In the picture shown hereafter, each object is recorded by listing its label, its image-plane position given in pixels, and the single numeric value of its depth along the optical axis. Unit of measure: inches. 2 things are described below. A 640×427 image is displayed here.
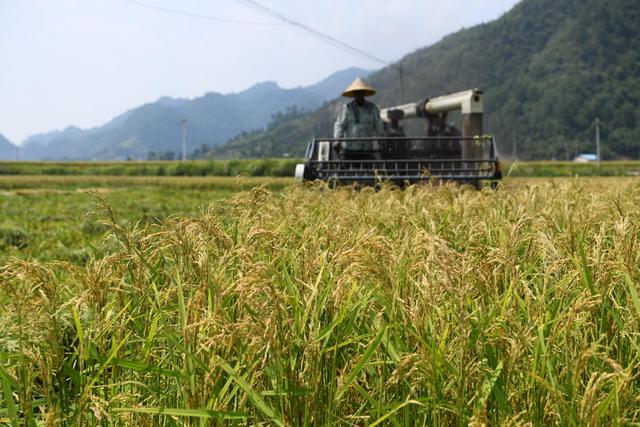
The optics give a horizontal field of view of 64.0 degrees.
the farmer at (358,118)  442.3
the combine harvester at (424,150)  374.0
